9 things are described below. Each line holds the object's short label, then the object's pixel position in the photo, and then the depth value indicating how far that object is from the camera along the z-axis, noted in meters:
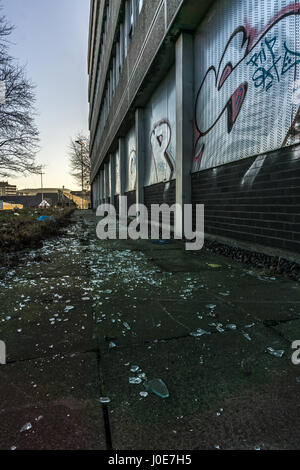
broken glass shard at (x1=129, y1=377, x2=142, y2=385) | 1.08
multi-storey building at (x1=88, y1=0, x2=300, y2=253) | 3.13
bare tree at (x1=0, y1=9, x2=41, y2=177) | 14.05
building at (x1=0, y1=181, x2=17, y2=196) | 148.90
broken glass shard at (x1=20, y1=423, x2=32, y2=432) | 0.86
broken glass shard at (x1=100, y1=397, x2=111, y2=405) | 0.98
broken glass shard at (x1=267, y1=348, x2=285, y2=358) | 1.29
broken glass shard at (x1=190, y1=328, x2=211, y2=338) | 1.50
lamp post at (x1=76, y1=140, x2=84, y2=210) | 38.06
